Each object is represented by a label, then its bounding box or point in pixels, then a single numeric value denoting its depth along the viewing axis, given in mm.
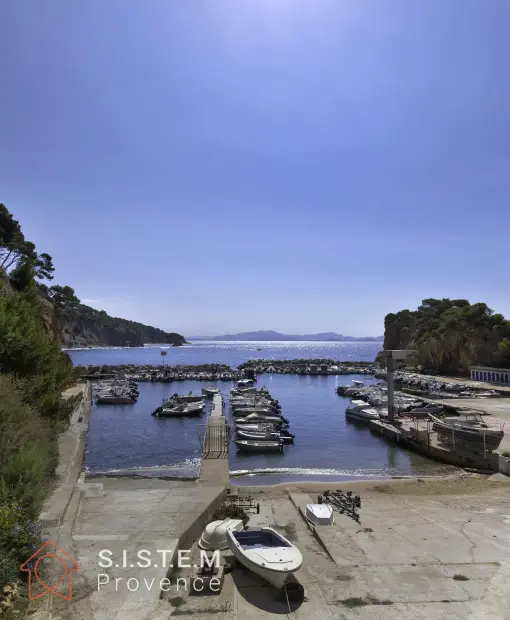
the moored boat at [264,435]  32244
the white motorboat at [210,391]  63719
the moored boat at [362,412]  42406
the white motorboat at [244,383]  75375
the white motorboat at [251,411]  43031
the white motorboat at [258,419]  38147
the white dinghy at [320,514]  14250
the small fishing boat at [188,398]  52456
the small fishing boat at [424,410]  42344
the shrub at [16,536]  7797
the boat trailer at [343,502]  15821
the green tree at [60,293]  83312
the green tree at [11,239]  55303
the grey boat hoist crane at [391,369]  39469
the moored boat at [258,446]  30859
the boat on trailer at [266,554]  9016
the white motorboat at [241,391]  57934
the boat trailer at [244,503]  15980
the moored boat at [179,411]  43938
